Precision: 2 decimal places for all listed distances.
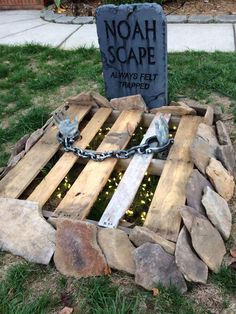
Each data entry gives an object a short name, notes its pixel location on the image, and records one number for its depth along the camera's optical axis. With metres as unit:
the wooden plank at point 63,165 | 1.80
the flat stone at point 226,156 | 1.87
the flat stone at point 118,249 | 1.49
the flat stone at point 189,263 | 1.43
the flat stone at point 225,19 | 3.68
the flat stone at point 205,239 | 1.47
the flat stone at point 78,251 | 1.50
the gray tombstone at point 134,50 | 2.07
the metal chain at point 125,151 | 1.94
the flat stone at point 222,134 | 1.97
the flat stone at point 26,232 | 1.59
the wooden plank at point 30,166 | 1.86
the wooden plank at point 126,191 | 1.63
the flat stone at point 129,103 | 2.27
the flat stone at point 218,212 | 1.59
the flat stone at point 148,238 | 1.47
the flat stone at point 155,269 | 1.42
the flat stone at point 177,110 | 2.19
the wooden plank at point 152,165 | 1.91
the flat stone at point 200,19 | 3.73
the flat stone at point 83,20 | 4.08
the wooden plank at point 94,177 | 1.70
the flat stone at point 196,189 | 1.63
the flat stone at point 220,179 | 1.75
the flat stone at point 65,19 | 4.14
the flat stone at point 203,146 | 1.81
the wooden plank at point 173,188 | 1.59
